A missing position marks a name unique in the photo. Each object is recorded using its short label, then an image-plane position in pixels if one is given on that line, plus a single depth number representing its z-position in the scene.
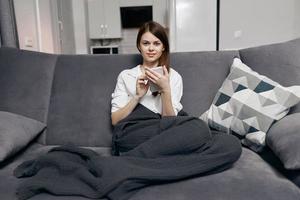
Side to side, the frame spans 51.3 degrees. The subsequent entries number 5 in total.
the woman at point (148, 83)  1.35
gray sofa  1.42
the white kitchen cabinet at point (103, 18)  5.16
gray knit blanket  0.91
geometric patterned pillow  1.22
